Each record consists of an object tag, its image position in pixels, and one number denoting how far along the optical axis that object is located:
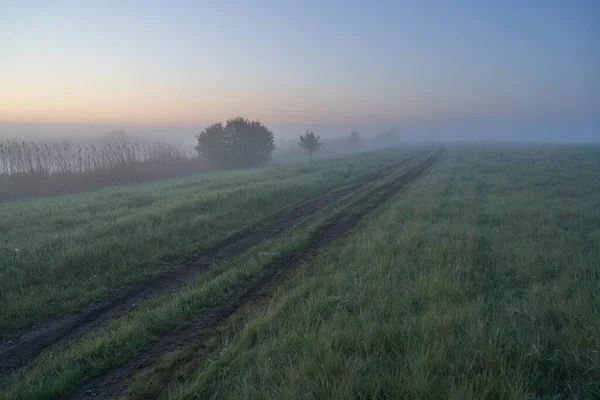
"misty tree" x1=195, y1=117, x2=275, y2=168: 48.22
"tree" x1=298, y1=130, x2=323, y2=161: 57.47
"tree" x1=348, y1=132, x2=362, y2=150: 111.64
